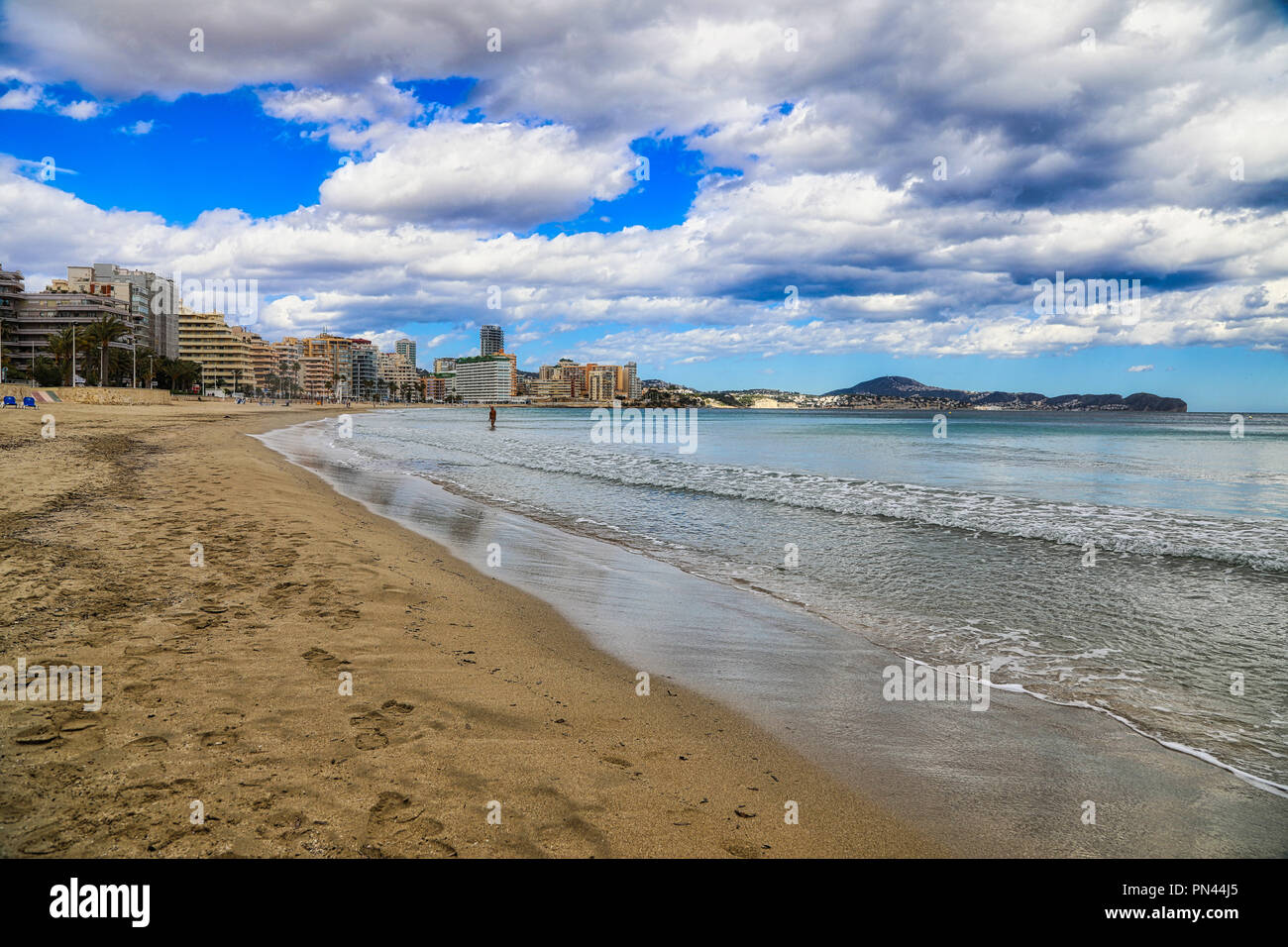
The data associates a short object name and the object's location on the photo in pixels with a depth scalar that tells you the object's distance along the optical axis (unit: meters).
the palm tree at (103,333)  85.25
